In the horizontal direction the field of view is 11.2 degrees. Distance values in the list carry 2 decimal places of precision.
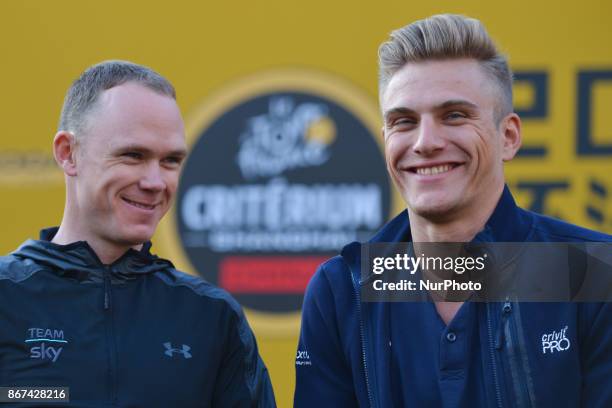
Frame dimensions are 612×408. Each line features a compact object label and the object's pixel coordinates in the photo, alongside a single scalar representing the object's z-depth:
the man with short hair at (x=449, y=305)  3.55
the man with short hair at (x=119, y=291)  3.56
